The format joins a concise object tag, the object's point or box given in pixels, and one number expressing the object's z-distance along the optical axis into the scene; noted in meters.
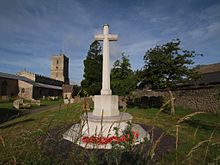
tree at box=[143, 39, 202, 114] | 15.59
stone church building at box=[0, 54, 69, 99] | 40.28
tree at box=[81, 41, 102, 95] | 33.41
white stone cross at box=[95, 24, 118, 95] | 8.11
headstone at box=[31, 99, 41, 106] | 24.84
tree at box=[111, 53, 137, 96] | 19.14
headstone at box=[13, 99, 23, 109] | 19.73
